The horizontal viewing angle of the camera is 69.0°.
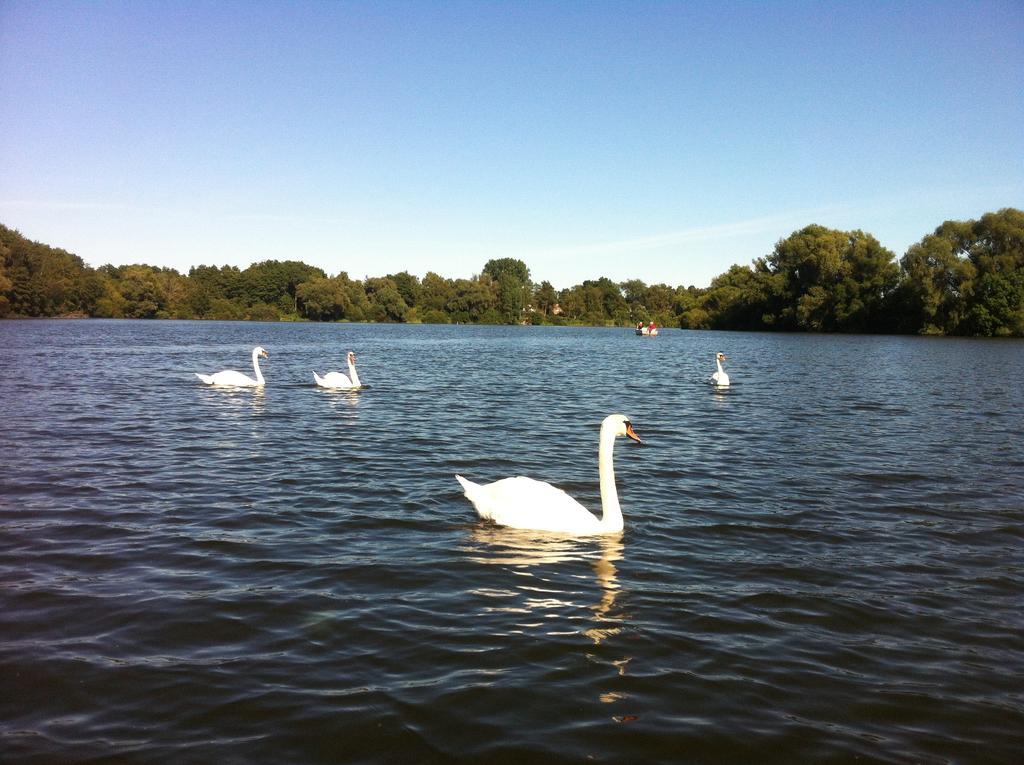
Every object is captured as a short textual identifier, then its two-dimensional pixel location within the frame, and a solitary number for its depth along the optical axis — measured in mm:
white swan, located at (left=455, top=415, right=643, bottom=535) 8227
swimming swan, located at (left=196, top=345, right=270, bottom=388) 23203
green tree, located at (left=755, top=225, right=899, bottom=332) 90062
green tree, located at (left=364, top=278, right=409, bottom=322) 137375
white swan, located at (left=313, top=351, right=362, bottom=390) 23656
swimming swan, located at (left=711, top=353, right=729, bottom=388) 26781
